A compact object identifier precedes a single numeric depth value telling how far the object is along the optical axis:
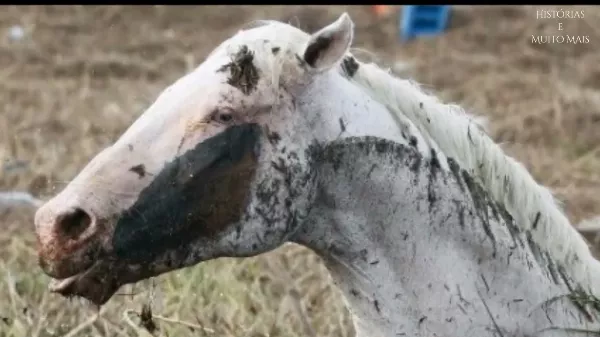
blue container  14.10
